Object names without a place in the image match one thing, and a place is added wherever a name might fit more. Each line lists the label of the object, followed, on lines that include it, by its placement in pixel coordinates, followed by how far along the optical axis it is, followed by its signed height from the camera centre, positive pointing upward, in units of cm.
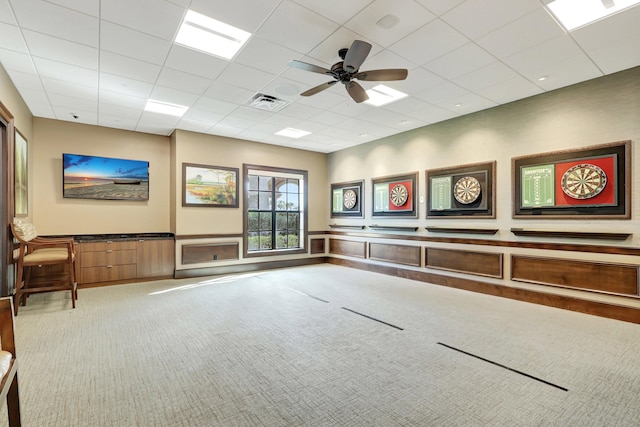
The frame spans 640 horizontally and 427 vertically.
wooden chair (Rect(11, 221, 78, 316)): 407 -58
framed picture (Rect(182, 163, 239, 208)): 662 +66
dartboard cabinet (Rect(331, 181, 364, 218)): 780 +40
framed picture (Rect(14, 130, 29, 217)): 449 +59
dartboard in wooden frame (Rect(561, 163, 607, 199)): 411 +45
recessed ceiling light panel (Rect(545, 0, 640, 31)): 275 +193
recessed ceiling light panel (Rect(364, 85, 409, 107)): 455 +189
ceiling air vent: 480 +187
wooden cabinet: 561 -90
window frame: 740 +18
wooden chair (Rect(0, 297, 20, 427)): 163 -73
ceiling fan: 305 +160
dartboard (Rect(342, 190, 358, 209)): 793 +41
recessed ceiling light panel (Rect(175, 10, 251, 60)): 302 +194
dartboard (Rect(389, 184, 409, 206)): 666 +43
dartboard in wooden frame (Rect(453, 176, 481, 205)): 547 +44
